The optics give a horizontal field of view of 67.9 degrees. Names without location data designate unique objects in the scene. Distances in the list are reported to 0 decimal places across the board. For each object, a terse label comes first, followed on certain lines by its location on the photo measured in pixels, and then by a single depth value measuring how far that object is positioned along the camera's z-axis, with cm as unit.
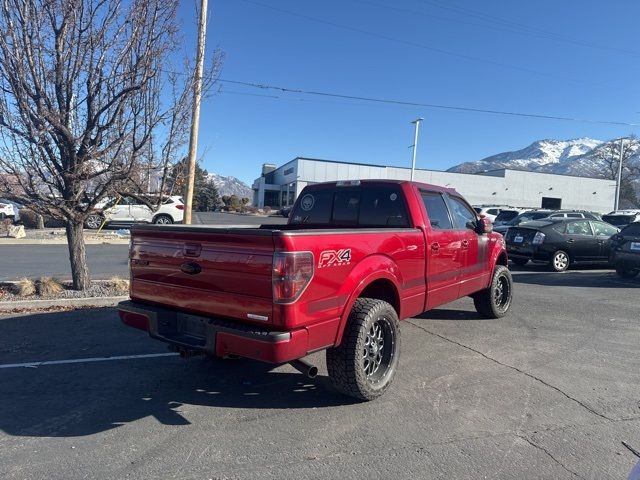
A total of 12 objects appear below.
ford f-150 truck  337
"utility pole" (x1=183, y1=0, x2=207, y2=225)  820
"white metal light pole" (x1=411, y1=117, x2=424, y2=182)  4415
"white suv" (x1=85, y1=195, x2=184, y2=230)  2141
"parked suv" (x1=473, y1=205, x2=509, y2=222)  3143
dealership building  5750
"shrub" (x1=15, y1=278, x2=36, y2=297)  758
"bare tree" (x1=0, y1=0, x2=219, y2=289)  654
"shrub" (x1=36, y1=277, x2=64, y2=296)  766
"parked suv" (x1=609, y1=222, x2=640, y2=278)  1118
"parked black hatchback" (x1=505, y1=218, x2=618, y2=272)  1281
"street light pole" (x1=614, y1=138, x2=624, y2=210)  3863
